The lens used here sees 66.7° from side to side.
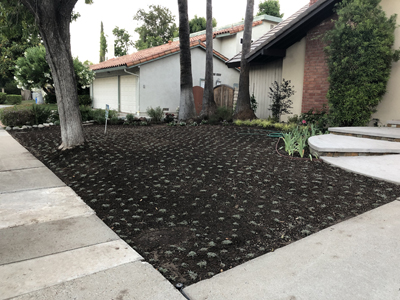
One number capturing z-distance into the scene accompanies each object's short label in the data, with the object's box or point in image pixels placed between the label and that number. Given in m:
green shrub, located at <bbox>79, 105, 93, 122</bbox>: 14.30
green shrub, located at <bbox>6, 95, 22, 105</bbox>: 30.77
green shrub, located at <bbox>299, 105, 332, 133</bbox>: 9.41
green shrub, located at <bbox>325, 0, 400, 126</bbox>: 7.71
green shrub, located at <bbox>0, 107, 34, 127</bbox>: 12.39
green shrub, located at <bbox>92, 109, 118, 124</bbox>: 14.24
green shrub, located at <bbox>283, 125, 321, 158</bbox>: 6.43
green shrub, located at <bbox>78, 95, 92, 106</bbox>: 23.95
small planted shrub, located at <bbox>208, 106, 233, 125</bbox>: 12.62
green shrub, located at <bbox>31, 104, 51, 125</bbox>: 12.89
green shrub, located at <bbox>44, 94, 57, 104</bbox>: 23.34
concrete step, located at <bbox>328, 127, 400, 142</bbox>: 6.76
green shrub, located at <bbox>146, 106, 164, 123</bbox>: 14.53
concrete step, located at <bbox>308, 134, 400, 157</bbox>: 6.06
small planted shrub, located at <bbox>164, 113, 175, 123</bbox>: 15.04
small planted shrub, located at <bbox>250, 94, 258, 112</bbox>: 13.01
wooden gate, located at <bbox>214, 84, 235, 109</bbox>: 16.53
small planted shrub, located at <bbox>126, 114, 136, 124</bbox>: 14.17
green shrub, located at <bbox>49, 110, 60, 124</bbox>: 13.73
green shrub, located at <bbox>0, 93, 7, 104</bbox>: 31.39
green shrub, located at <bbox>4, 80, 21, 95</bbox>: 39.03
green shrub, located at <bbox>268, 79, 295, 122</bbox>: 11.11
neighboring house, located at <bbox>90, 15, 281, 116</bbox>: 17.97
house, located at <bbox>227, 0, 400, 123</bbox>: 8.29
